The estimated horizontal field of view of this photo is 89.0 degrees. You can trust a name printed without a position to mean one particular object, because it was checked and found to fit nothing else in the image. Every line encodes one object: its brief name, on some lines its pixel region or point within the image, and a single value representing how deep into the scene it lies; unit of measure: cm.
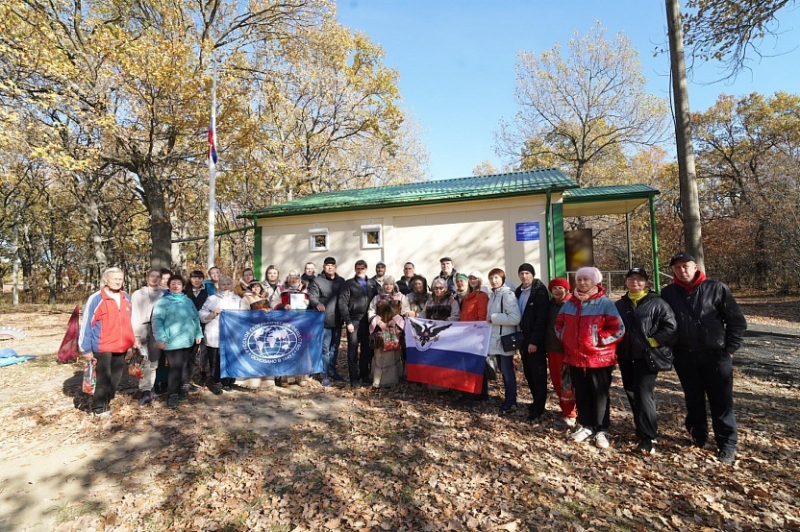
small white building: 945
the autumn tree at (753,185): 1850
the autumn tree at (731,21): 663
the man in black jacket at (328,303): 663
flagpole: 1054
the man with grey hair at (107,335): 505
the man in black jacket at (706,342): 383
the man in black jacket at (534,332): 491
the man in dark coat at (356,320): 653
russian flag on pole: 1069
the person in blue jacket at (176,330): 549
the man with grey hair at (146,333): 564
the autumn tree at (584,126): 2223
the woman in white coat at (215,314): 621
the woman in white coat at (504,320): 516
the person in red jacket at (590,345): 418
